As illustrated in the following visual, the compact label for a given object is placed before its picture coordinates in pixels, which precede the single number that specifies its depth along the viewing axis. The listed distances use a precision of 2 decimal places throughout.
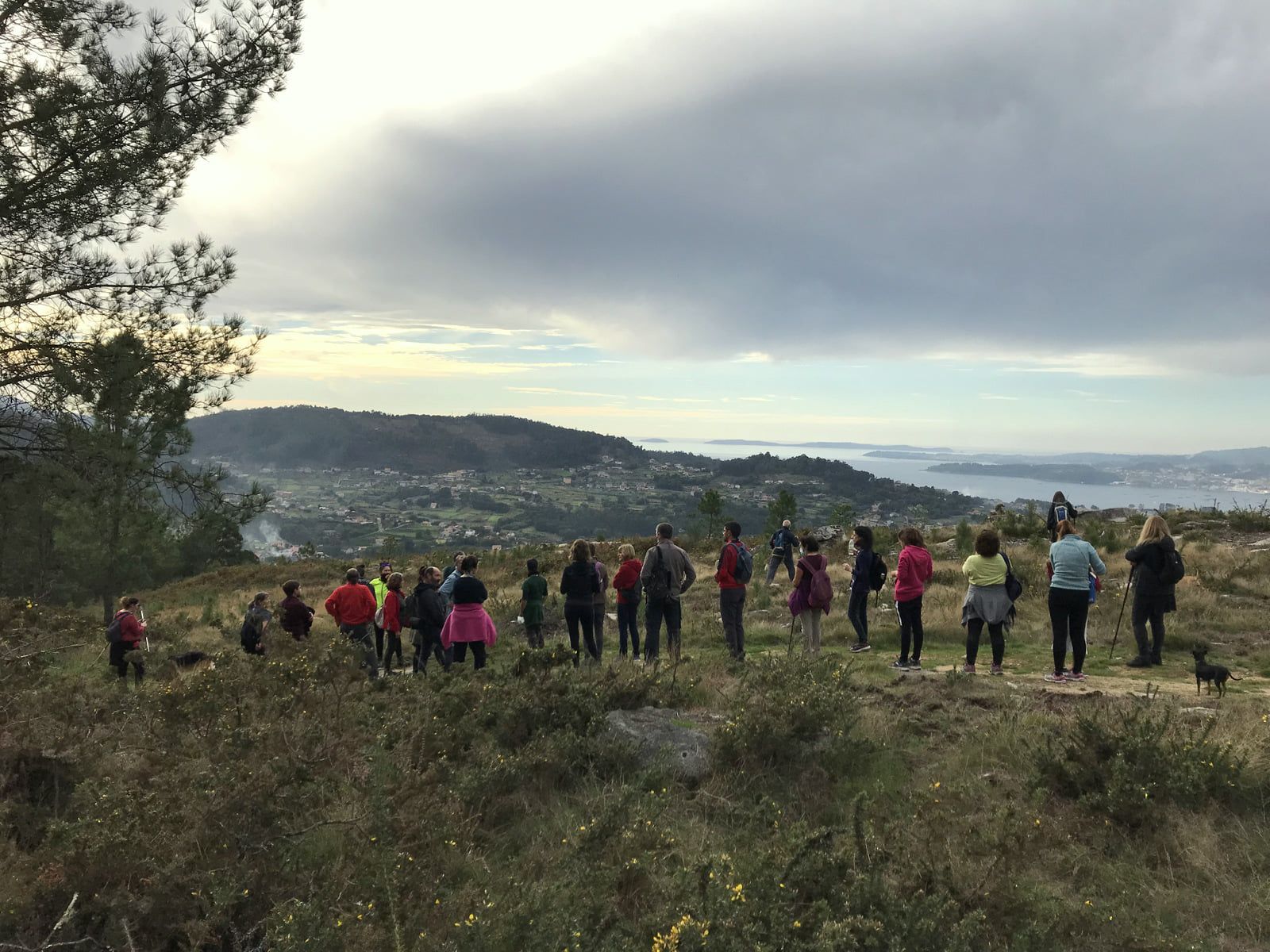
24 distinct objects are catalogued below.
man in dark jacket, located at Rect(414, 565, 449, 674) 10.15
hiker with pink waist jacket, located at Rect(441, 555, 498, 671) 9.35
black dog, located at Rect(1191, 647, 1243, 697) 6.73
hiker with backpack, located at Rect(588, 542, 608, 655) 9.99
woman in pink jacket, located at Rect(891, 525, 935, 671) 8.77
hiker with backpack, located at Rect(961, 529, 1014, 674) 8.12
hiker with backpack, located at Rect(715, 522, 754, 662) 9.12
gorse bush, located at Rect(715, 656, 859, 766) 5.63
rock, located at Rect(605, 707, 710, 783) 5.59
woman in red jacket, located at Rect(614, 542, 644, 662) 10.32
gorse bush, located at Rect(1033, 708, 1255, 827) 4.57
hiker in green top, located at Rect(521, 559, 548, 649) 10.43
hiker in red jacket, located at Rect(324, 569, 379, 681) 10.12
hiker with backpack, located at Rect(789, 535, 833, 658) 9.18
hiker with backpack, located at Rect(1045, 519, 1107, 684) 7.66
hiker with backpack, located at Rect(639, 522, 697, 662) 9.30
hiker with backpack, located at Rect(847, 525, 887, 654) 9.77
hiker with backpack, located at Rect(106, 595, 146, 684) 10.00
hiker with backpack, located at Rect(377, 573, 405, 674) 10.71
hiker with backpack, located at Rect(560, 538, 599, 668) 9.61
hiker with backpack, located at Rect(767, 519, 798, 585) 14.66
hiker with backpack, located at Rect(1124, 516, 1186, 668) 8.19
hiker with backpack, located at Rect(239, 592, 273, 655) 9.91
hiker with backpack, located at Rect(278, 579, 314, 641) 9.84
